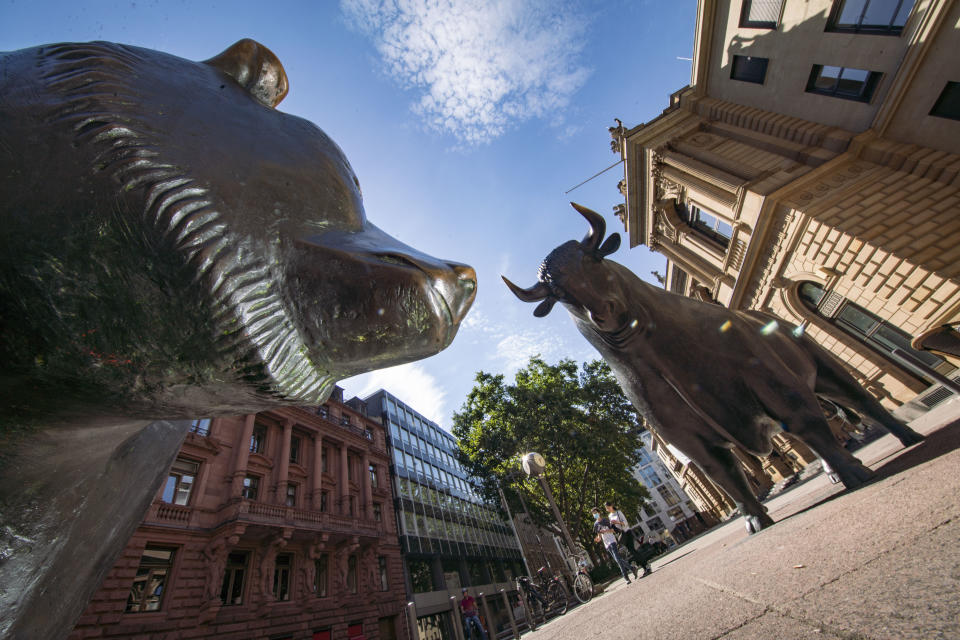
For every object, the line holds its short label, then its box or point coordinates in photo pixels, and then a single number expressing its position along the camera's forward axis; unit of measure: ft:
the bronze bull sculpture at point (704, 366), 9.12
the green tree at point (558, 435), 58.44
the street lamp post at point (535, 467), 26.94
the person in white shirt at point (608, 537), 19.90
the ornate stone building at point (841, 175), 26.96
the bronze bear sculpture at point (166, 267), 1.95
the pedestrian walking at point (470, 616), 37.50
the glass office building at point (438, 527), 82.53
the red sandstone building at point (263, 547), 40.32
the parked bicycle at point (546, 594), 34.63
